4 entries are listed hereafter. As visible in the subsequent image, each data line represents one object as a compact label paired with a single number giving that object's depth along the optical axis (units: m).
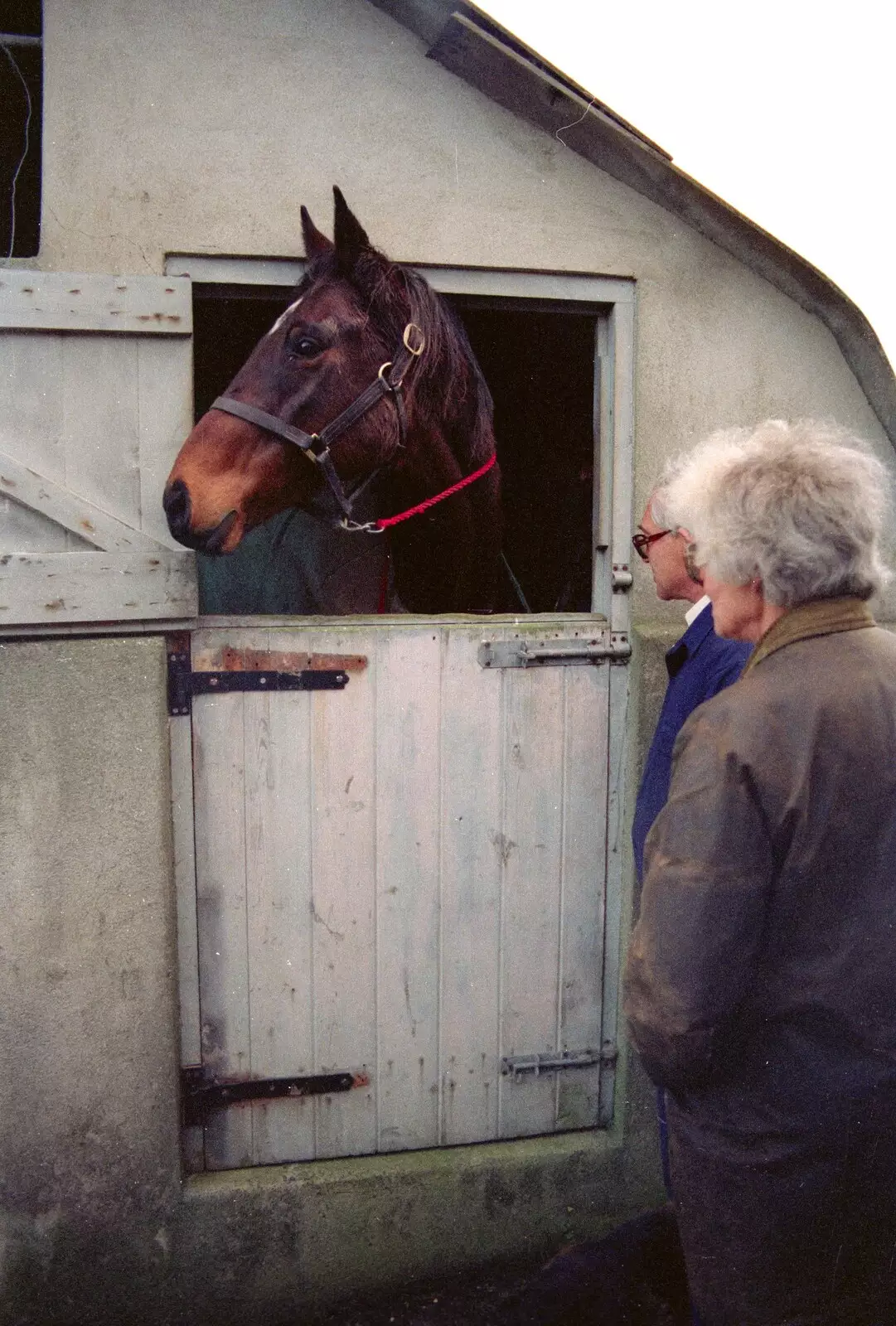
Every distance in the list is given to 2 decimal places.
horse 2.35
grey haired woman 1.49
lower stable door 2.74
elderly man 2.31
